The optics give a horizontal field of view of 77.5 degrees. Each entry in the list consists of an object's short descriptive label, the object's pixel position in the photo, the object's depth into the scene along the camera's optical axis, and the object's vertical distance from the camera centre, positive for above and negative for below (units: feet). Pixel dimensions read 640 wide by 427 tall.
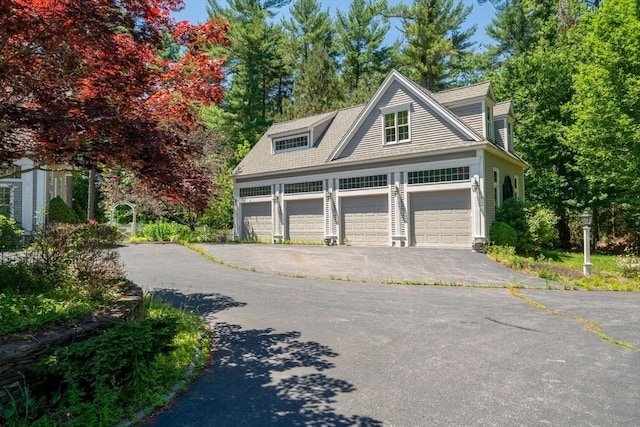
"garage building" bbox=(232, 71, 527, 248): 52.90 +8.08
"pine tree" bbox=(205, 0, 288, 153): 116.06 +50.62
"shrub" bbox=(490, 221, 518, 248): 50.11 -1.24
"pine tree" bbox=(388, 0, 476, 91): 107.24 +51.51
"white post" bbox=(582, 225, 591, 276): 39.34 -3.74
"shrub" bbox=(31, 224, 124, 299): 19.47 -1.39
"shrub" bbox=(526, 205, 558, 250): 50.78 -0.40
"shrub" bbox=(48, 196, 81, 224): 67.56 +3.27
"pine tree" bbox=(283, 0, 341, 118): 111.14 +50.59
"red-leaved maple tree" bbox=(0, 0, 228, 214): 15.28 +6.75
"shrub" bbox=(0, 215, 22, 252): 22.02 -0.57
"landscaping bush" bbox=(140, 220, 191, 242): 75.82 -0.45
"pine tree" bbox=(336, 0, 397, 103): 118.21 +55.55
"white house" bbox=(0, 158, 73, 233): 69.05 +6.00
